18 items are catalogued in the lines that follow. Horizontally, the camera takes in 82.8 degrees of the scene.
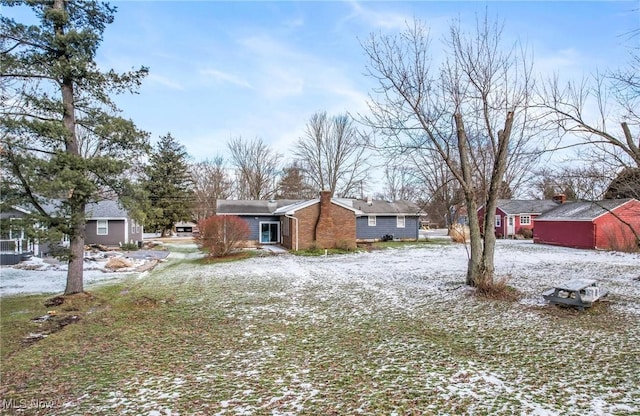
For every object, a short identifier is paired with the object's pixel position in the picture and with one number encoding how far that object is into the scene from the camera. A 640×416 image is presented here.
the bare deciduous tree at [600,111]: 6.96
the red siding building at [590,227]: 22.92
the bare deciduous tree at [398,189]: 51.84
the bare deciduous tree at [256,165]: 44.94
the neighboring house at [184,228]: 58.50
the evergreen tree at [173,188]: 42.88
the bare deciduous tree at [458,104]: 9.87
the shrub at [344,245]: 23.42
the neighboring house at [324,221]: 23.64
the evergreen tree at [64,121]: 8.41
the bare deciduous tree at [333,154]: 40.12
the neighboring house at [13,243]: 8.23
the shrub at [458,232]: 27.54
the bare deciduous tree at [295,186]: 43.31
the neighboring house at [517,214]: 36.00
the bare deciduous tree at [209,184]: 48.91
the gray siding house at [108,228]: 26.44
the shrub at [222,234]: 19.53
